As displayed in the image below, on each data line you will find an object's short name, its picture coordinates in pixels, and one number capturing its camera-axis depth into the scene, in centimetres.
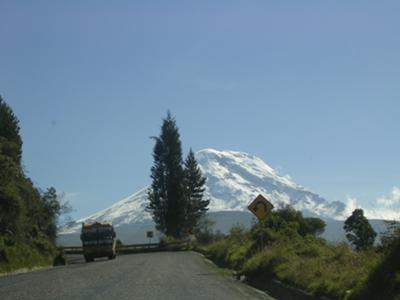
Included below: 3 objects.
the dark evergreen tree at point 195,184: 9938
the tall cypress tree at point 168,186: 8738
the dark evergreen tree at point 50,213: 7025
